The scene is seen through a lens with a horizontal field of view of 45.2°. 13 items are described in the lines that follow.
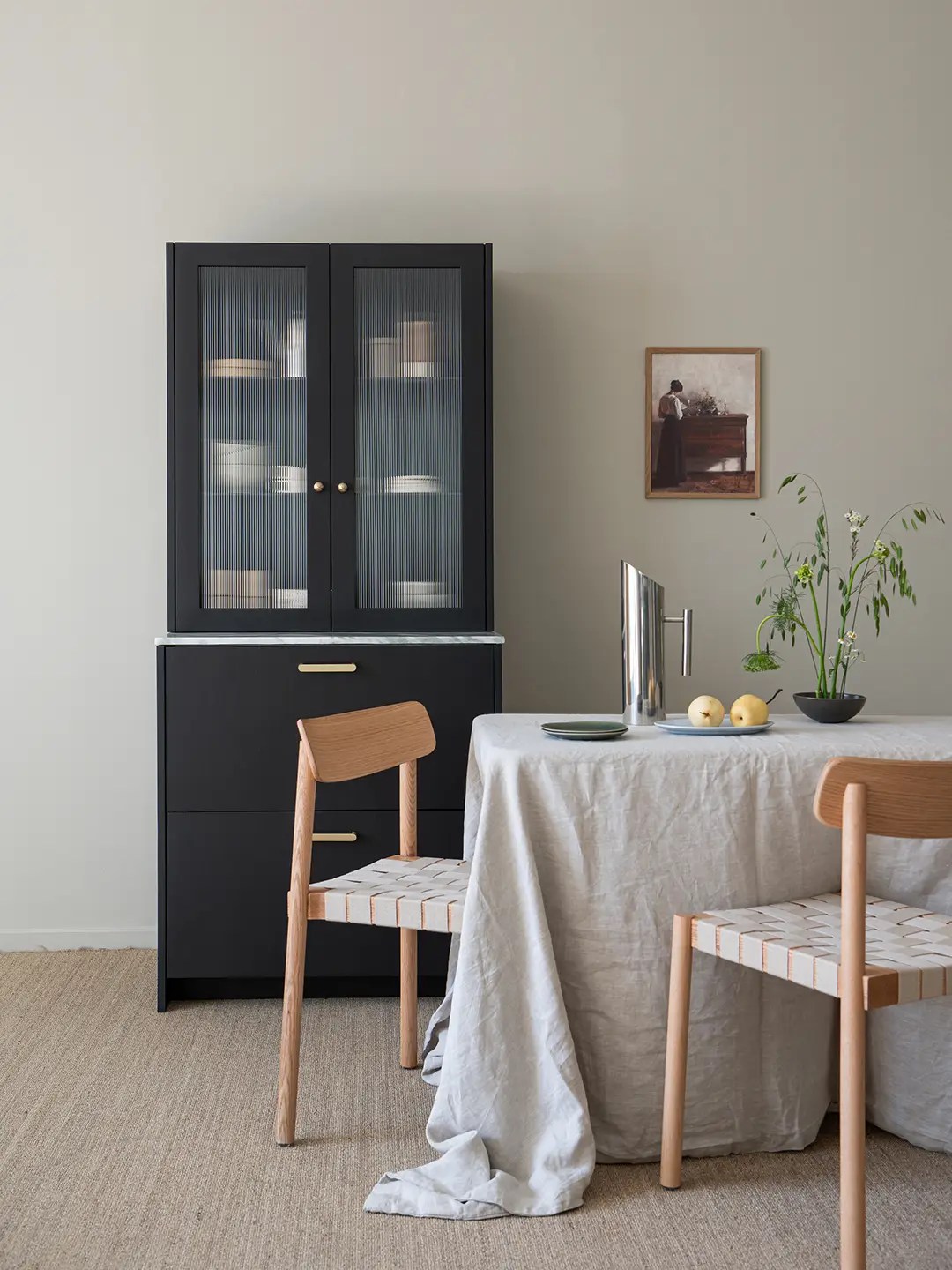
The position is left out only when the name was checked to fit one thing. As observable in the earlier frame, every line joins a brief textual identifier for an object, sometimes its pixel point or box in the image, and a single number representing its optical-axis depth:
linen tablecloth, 1.91
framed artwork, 3.20
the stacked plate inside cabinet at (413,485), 2.84
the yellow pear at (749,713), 2.15
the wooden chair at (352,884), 1.97
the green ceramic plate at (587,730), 2.07
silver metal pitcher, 2.29
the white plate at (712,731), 2.14
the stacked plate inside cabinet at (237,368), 2.82
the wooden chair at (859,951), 1.56
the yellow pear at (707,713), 2.18
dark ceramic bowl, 2.27
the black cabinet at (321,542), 2.75
